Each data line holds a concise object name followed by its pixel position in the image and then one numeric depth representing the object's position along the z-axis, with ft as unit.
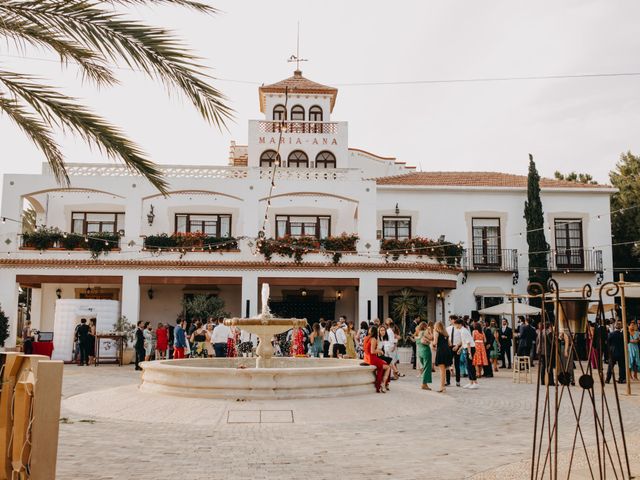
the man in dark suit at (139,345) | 65.51
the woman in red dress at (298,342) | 66.13
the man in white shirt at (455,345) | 49.64
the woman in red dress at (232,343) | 68.08
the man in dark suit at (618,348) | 52.75
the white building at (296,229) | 82.64
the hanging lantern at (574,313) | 17.53
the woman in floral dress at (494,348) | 65.61
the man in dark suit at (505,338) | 70.44
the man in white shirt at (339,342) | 60.23
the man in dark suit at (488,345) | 59.31
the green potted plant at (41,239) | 81.92
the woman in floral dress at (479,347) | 56.50
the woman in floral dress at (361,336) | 66.08
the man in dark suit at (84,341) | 69.56
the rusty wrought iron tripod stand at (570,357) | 16.48
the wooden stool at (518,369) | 53.62
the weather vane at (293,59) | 119.14
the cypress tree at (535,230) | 93.81
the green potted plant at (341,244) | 84.74
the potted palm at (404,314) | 75.82
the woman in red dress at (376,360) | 40.70
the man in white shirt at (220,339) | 59.41
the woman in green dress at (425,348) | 45.50
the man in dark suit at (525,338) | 57.52
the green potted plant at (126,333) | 76.33
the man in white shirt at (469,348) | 47.29
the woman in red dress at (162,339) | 68.33
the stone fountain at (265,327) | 44.96
